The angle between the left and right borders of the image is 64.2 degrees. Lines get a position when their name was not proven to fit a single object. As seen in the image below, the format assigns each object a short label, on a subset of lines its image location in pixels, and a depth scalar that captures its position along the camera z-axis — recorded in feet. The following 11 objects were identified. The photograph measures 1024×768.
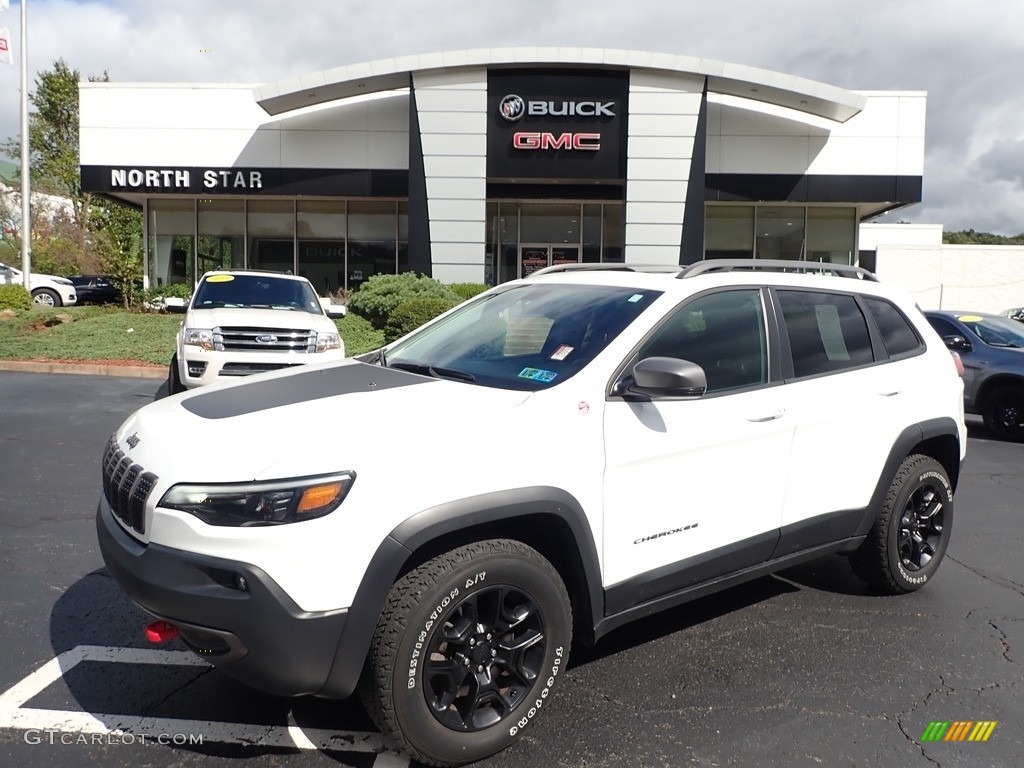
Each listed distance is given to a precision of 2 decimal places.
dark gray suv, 32.07
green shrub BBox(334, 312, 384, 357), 54.29
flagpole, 80.59
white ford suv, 28.58
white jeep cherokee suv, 8.26
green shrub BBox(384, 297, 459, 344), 53.01
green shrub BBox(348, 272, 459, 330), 59.11
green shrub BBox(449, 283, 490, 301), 66.03
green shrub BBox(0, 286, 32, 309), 63.61
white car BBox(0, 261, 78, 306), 94.12
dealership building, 68.85
